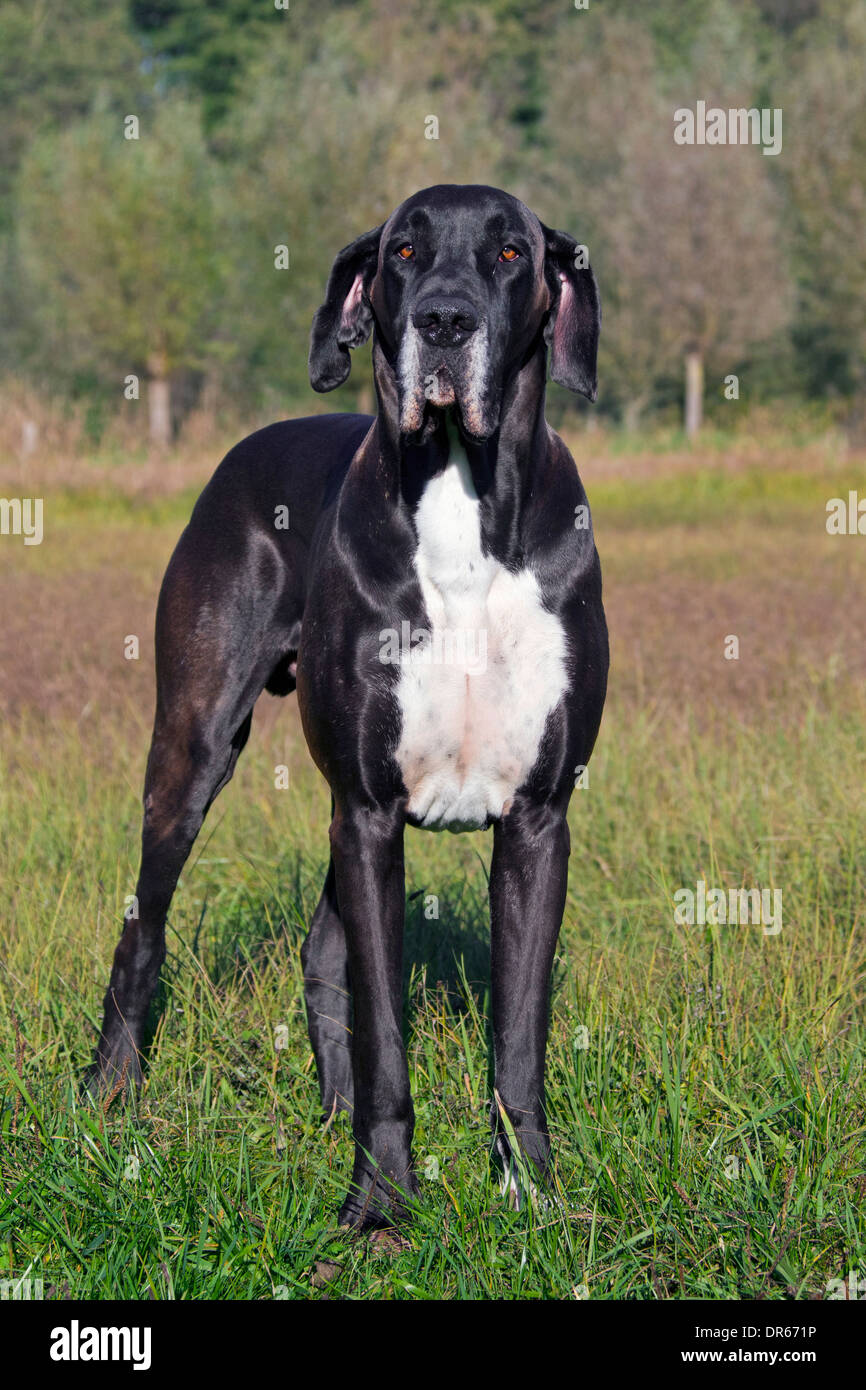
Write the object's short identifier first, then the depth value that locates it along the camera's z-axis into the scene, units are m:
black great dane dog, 2.83
